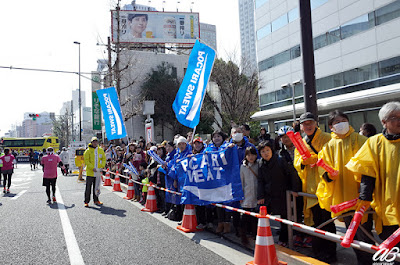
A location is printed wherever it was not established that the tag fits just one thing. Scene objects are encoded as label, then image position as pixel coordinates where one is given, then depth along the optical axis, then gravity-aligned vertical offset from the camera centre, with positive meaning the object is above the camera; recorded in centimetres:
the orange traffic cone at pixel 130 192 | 1105 -140
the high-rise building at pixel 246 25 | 16075 +6339
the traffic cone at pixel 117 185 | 1340 -137
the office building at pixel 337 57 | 1836 +609
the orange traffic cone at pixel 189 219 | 654 -143
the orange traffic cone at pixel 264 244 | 412 -125
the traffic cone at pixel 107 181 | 1564 -139
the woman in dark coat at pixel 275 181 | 490 -53
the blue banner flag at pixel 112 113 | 1313 +162
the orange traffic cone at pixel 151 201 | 866 -135
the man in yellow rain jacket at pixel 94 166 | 1021 -41
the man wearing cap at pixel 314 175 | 421 -40
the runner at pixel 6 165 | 1403 -40
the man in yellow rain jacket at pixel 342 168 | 357 -26
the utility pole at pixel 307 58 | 612 +167
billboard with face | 4003 +1606
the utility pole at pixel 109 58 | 2442 +718
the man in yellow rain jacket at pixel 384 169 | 289 -23
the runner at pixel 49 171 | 1090 -56
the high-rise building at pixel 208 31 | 14430 +5412
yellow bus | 4903 +187
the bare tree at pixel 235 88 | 2739 +537
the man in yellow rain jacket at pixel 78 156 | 2169 -17
